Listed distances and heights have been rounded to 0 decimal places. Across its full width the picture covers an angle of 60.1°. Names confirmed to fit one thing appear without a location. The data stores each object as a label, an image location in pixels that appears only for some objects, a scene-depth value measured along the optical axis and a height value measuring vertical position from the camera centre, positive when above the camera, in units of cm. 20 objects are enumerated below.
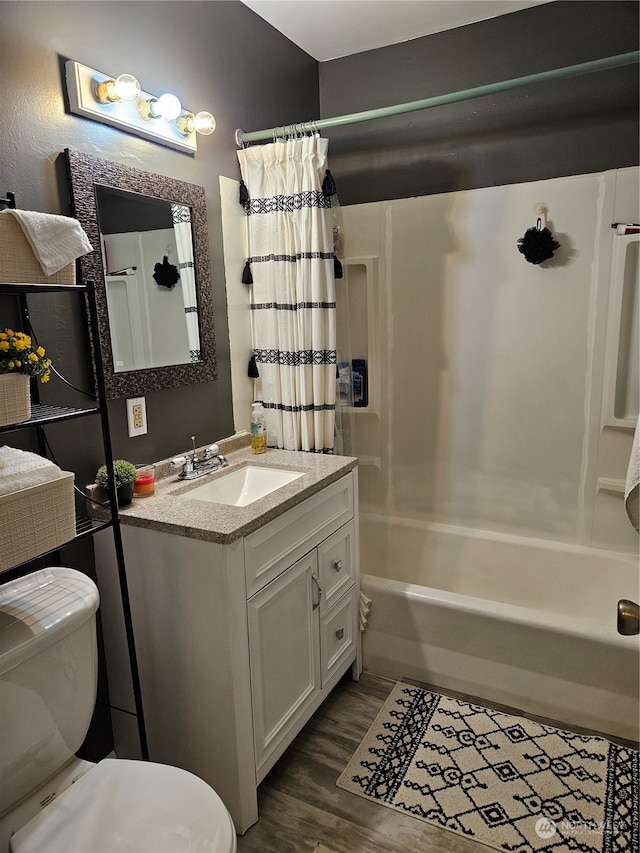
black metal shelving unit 119 -20
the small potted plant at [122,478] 156 -43
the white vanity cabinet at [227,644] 148 -90
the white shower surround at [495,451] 205 -64
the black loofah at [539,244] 231 +28
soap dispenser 221 -45
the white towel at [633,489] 126 -41
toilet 110 -98
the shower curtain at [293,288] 209 +12
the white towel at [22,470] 114 -30
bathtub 188 -120
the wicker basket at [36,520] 112 -40
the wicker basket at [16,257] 114 +14
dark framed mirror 160 +16
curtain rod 171 +73
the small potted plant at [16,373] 113 -9
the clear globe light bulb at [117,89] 153 +65
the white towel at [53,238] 117 +19
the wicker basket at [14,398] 113 -14
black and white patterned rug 157 -143
